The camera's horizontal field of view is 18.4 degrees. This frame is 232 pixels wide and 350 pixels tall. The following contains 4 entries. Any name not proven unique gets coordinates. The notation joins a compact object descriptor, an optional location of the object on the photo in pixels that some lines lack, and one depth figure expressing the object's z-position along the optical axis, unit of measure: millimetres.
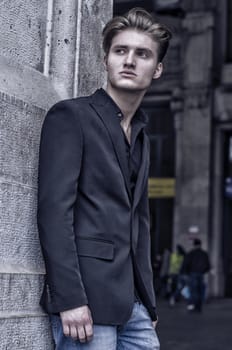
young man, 2605
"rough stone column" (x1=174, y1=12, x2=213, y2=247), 19359
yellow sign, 20219
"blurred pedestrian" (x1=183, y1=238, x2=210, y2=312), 15742
